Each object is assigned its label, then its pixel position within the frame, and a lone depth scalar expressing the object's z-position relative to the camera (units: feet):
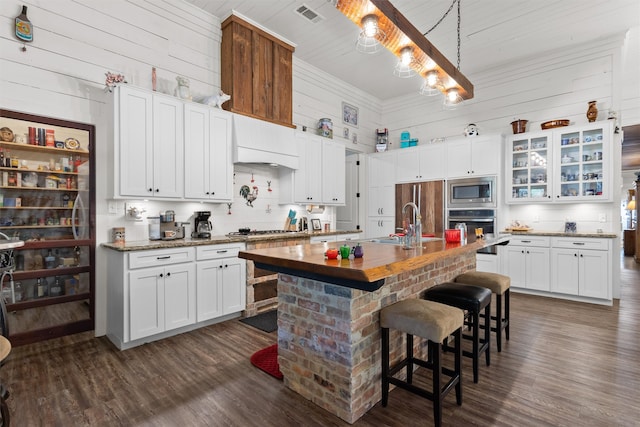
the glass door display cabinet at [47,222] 9.89
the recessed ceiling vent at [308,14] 13.46
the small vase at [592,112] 15.35
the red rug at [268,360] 8.38
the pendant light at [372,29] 7.33
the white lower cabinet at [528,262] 15.89
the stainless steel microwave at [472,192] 17.48
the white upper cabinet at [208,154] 12.27
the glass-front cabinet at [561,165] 15.17
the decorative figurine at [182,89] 12.11
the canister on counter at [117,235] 11.12
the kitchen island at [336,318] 6.07
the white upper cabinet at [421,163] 19.29
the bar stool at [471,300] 7.84
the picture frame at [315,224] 18.68
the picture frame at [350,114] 21.06
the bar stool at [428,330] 6.16
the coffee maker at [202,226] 12.61
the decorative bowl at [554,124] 16.07
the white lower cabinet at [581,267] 14.40
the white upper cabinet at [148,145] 10.50
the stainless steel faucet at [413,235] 8.11
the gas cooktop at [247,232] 14.29
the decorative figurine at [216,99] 13.00
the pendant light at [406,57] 8.87
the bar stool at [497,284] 9.68
